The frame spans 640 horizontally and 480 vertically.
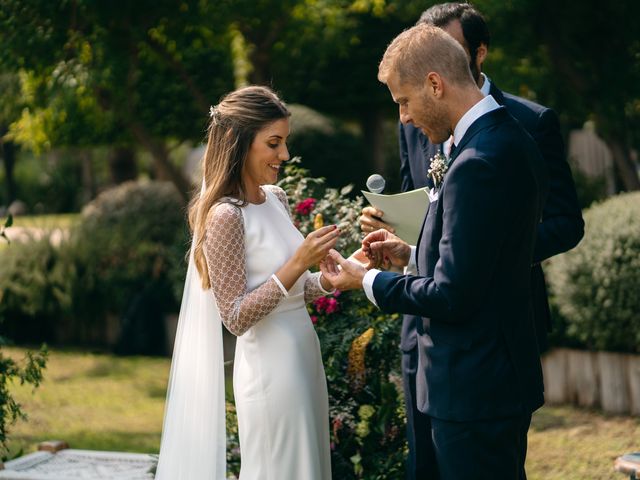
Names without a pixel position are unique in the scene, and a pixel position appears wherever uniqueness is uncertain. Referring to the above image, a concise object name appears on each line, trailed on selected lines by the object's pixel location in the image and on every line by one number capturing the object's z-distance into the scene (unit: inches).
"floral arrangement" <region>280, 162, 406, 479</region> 194.7
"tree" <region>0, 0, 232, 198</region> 339.6
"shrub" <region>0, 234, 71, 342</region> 442.0
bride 145.9
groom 115.0
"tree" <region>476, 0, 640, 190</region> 369.7
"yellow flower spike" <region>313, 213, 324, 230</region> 196.9
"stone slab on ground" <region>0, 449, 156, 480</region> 220.2
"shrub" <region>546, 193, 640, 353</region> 289.7
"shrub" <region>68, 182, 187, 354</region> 426.3
